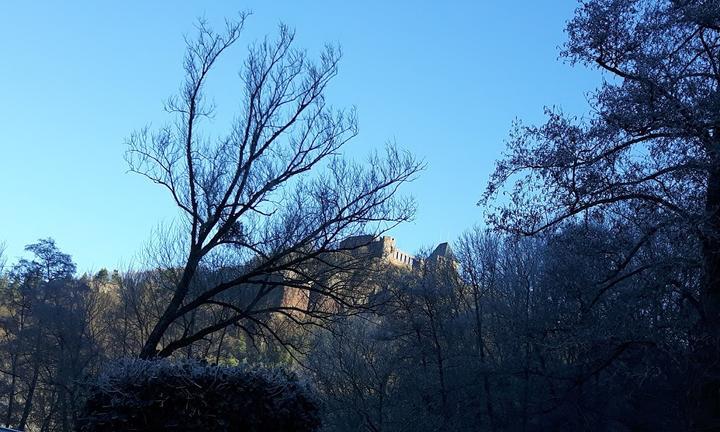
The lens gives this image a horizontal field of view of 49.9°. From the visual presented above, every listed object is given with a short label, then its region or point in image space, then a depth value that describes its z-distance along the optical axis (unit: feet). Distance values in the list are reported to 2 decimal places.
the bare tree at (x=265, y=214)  57.98
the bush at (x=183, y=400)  29.50
